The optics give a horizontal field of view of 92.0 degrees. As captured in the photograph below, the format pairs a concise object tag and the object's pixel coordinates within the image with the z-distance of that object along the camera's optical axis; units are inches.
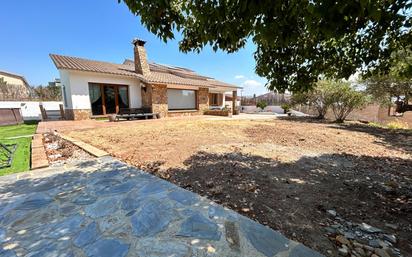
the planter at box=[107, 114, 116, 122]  518.9
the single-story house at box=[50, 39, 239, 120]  514.9
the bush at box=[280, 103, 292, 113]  917.5
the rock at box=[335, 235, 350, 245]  86.8
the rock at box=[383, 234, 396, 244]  87.7
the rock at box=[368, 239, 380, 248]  85.3
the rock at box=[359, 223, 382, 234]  94.7
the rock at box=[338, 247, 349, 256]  80.5
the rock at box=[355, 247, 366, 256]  81.3
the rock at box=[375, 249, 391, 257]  79.9
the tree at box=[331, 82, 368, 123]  535.8
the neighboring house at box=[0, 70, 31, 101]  808.5
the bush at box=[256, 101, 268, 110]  1083.3
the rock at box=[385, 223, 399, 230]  96.9
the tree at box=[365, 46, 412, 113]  470.3
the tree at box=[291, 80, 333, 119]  580.1
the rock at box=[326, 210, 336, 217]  109.0
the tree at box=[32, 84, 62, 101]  990.0
